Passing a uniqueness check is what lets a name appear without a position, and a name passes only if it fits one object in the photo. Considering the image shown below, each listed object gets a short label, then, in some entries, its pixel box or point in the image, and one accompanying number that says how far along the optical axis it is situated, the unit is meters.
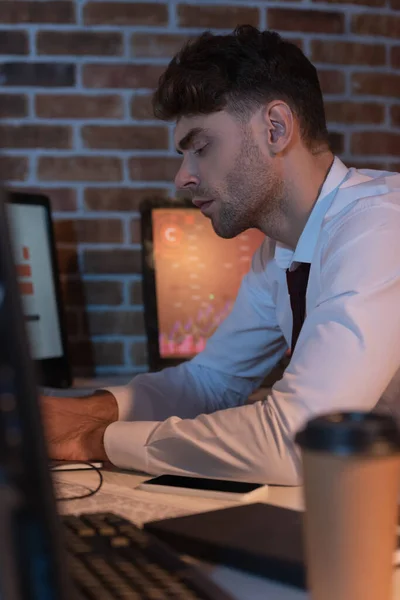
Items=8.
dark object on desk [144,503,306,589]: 0.62
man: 1.05
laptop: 0.34
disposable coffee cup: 0.46
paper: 0.87
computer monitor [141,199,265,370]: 1.93
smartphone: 0.94
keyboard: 0.54
